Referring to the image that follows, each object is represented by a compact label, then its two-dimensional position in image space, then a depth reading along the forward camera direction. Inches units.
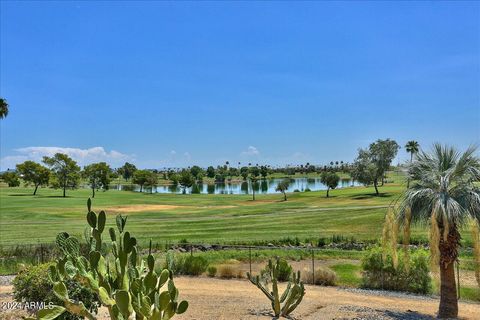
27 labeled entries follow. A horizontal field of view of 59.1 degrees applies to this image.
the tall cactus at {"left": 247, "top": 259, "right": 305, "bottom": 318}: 507.5
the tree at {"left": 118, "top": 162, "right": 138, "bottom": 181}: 7421.3
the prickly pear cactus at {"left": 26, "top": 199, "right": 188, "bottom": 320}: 278.8
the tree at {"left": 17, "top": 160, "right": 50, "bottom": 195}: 3629.4
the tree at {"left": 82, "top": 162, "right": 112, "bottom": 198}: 3969.0
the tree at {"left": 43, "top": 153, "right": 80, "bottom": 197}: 3575.3
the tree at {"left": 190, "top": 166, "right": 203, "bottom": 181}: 7504.9
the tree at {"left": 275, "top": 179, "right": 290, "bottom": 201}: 3401.1
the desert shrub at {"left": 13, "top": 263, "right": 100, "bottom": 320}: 460.4
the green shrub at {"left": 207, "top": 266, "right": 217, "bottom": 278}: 818.8
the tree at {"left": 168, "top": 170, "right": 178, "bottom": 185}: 6015.3
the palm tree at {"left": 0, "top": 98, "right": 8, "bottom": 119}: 1476.3
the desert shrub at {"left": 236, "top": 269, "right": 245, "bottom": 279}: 812.6
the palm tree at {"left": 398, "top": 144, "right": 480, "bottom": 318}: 481.7
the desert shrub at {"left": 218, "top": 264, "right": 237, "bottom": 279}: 812.0
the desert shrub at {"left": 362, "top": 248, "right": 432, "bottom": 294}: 715.4
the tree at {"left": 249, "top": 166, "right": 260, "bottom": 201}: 7249.0
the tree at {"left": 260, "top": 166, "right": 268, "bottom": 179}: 6690.9
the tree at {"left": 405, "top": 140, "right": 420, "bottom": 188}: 3909.0
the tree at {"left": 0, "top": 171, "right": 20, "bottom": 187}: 4803.2
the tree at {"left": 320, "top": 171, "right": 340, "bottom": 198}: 3344.0
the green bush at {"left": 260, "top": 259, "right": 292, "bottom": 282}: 761.6
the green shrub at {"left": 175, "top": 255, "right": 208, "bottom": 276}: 831.1
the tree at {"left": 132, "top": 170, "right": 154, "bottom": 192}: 4992.6
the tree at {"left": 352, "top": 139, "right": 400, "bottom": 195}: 3132.4
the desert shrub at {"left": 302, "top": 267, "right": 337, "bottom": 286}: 764.0
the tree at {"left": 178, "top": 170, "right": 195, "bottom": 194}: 5172.2
